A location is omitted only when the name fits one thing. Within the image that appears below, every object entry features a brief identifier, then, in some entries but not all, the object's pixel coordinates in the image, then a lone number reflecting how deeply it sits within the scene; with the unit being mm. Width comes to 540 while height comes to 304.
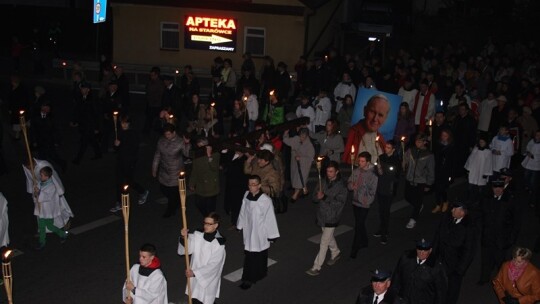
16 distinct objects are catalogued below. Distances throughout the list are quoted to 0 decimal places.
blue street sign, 24453
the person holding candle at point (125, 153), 12734
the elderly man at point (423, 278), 7730
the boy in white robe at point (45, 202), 10836
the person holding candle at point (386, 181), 11391
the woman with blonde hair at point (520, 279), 8188
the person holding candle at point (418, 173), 12352
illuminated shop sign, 27000
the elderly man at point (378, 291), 7035
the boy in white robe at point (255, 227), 9781
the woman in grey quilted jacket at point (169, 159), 12250
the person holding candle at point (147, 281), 7715
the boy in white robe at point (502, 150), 13875
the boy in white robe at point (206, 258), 8594
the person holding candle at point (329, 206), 10336
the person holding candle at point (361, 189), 10852
